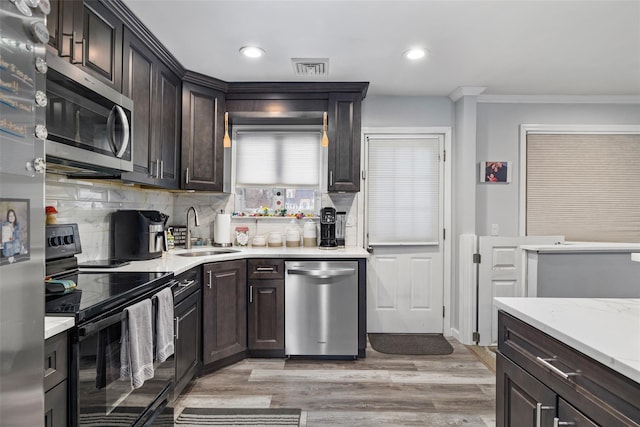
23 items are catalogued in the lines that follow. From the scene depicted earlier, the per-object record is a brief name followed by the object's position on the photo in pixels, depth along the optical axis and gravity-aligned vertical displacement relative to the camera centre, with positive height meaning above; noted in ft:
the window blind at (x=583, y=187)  11.81 +0.96
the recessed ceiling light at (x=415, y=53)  8.48 +3.94
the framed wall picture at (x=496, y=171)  11.73 +1.46
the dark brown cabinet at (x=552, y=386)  2.87 -1.64
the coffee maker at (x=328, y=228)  10.94 -0.45
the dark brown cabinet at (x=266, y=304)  9.80 -2.54
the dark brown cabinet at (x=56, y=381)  3.58 -1.78
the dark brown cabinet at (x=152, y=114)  7.30 +2.33
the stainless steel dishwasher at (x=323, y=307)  9.74 -2.59
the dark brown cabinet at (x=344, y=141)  10.74 +2.22
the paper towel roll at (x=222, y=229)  11.21 -0.52
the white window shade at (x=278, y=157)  11.85 +1.87
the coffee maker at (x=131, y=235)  8.34 -0.55
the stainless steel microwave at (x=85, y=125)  4.69 +1.33
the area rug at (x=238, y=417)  6.95 -4.12
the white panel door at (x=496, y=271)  11.34 -1.80
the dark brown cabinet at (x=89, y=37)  5.15 +2.83
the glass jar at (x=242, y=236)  11.68 -0.77
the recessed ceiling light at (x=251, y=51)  8.37 +3.90
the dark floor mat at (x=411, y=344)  10.55 -4.07
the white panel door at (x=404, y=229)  12.09 -0.50
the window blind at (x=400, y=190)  12.09 +0.82
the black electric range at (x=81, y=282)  4.31 -1.14
